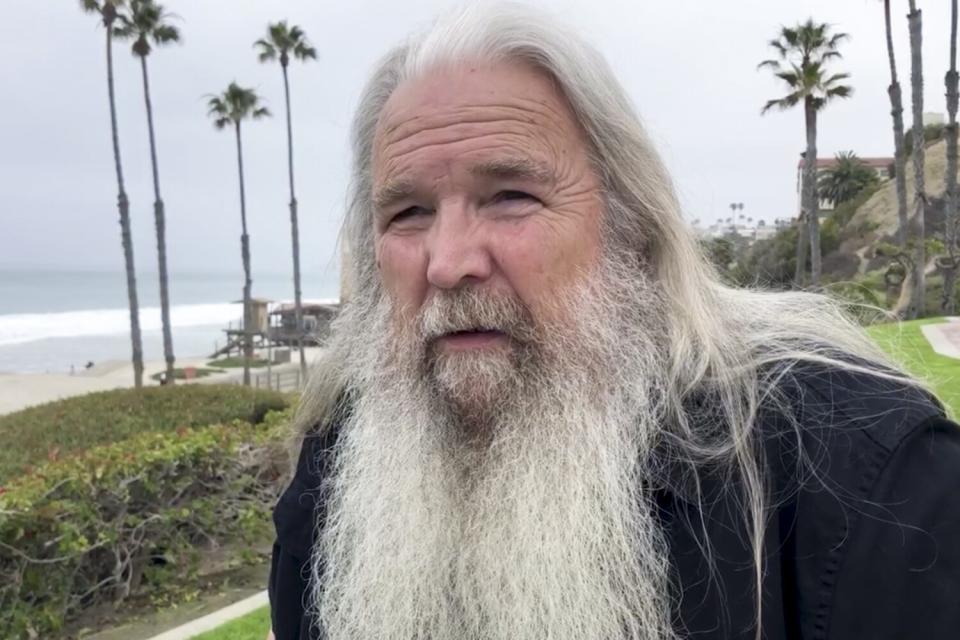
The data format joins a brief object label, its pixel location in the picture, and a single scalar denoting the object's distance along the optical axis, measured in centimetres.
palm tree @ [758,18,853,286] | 2336
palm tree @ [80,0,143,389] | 2456
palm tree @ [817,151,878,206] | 5828
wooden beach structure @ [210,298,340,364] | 4651
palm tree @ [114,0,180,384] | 2541
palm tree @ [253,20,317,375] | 3027
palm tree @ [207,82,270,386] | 3247
